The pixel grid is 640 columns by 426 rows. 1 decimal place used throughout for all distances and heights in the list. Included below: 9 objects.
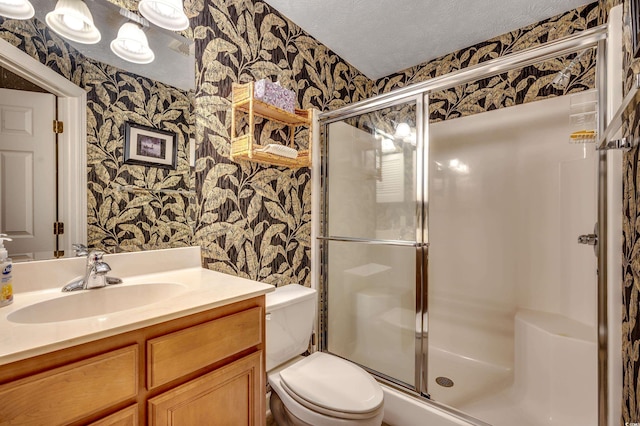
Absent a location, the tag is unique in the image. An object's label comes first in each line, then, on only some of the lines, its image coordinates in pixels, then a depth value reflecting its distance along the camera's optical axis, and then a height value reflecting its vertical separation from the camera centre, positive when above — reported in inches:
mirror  43.4 +10.7
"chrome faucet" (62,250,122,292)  41.3 -9.1
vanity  25.3 -14.2
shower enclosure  64.8 -11.0
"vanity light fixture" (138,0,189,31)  49.9 +35.0
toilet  46.2 -30.8
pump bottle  33.8 -7.8
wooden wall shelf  58.8 +18.3
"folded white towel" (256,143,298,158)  60.2 +13.3
